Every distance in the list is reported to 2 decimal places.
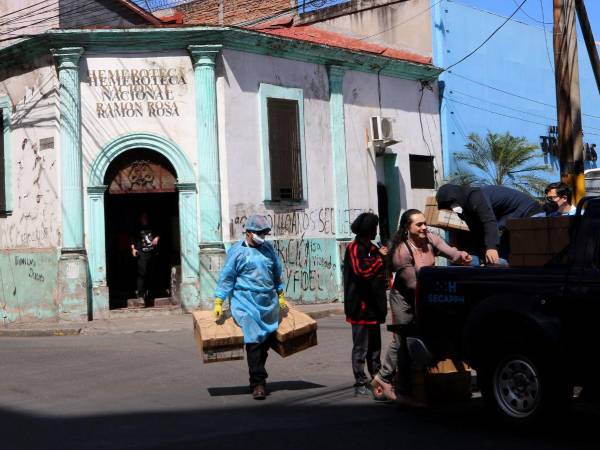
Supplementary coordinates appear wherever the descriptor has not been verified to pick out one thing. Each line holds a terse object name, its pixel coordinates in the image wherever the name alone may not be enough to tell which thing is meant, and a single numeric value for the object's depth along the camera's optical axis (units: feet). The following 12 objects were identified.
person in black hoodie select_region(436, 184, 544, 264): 29.76
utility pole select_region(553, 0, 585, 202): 40.70
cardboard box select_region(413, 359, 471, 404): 24.70
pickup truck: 20.24
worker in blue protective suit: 27.20
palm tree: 77.56
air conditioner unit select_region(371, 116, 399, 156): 67.77
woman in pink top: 25.52
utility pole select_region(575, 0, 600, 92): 44.11
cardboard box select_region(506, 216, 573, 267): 21.98
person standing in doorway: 59.02
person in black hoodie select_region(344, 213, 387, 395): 26.66
